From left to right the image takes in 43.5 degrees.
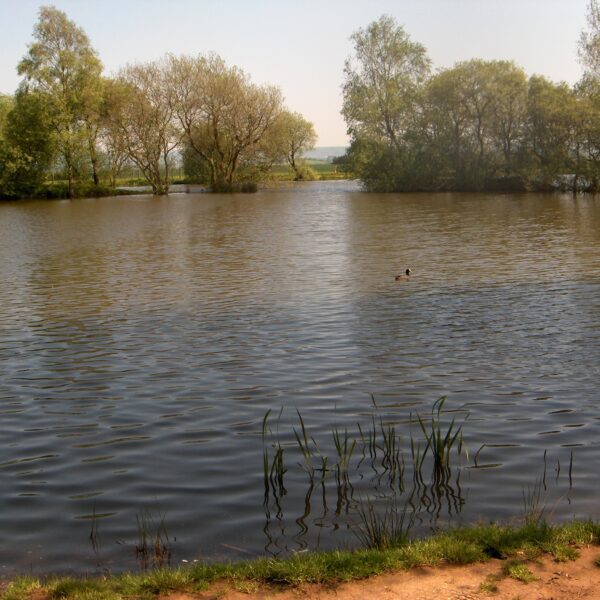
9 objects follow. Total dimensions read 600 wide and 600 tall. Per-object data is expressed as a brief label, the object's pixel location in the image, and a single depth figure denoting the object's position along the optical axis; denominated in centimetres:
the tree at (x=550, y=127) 6606
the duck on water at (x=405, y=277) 2264
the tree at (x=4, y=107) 7931
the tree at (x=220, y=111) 8238
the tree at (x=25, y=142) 7688
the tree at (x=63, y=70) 7644
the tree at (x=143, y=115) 7981
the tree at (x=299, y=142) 12115
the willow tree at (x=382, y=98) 7831
